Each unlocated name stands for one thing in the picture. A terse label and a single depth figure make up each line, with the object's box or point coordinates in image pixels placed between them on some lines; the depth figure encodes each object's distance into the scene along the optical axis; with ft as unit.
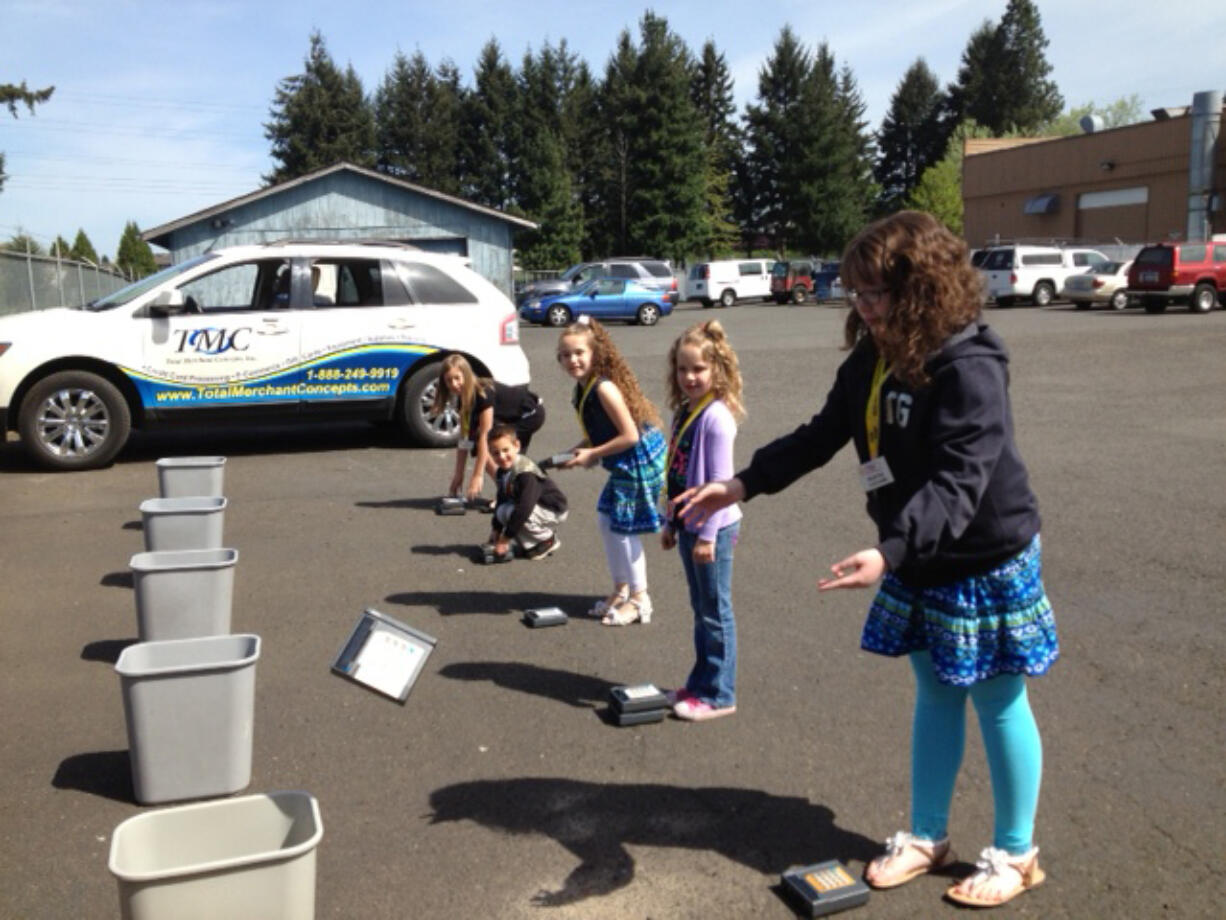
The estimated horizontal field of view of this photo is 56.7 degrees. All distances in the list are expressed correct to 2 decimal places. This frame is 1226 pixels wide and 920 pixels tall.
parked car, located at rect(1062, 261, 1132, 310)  103.09
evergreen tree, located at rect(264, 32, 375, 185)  214.90
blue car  107.34
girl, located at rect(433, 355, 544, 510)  26.66
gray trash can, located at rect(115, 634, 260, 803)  12.46
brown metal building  148.66
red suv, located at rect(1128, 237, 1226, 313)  92.43
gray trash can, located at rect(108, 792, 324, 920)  8.62
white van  144.05
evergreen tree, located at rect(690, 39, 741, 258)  242.99
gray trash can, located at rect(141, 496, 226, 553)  19.65
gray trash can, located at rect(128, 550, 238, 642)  16.08
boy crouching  23.15
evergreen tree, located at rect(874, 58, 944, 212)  293.43
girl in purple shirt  14.46
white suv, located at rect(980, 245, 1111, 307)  115.96
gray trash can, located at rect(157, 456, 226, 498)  23.13
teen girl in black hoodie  9.32
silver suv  109.98
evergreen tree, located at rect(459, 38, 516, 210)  233.14
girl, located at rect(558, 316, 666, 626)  18.25
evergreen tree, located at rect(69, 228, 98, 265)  181.68
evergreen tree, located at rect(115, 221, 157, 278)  206.08
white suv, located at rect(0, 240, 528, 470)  32.65
